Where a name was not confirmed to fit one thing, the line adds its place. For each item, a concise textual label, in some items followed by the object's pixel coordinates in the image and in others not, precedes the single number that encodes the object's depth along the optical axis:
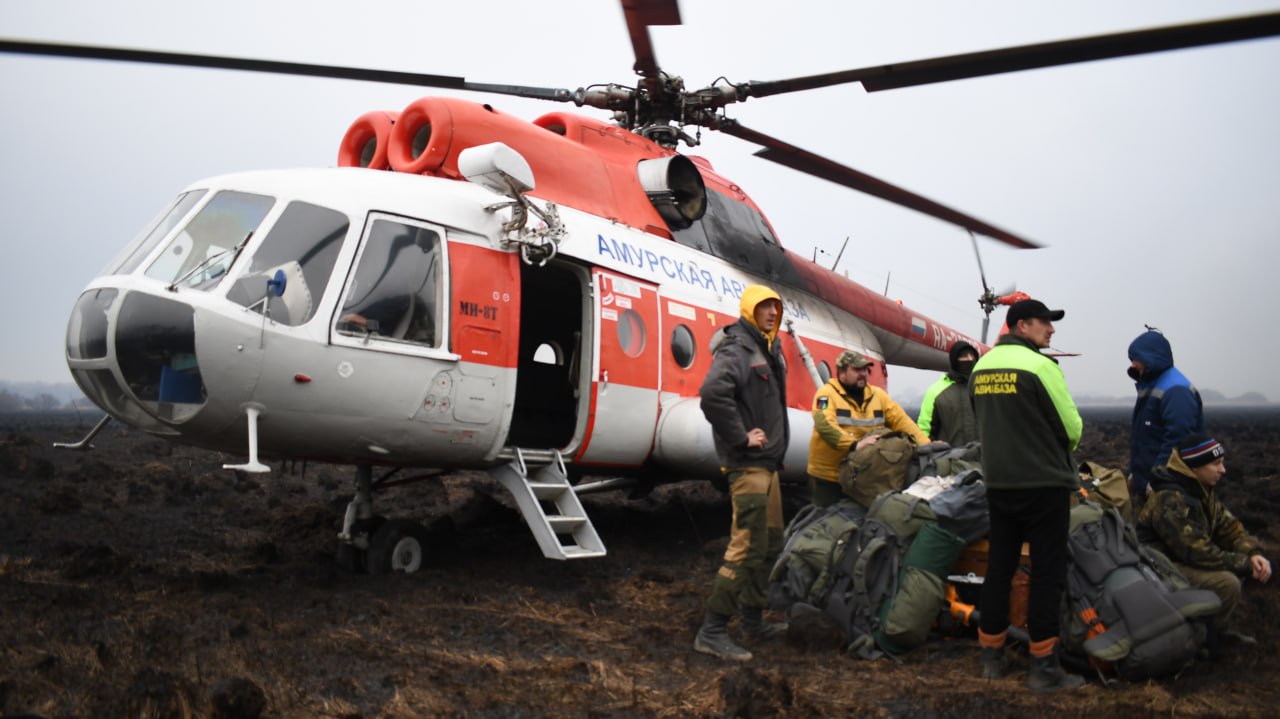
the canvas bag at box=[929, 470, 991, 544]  4.82
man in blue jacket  5.57
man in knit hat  4.82
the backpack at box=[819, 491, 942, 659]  4.84
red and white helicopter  5.21
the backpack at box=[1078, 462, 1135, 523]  5.08
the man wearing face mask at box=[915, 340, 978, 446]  6.99
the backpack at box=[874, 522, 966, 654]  4.67
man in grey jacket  4.85
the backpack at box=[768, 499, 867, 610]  5.17
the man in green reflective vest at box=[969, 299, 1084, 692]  4.18
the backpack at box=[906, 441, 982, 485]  5.39
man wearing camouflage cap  5.81
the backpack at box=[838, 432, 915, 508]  5.43
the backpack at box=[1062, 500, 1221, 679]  4.16
